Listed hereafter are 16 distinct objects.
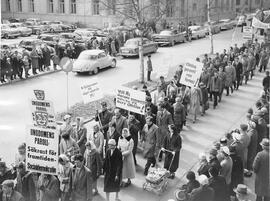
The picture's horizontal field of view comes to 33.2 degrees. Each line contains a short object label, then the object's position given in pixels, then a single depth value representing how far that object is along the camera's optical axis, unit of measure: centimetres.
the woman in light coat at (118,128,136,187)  1018
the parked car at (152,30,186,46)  3772
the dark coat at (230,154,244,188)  952
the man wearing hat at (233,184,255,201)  739
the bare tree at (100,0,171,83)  2273
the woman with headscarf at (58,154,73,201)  852
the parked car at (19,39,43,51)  3222
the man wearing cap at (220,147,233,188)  917
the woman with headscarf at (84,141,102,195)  949
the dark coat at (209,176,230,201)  816
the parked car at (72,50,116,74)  2470
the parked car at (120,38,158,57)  3090
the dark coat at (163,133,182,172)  1085
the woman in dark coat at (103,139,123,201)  938
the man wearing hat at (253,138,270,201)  917
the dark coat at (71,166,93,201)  843
